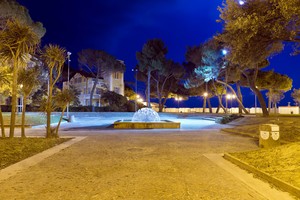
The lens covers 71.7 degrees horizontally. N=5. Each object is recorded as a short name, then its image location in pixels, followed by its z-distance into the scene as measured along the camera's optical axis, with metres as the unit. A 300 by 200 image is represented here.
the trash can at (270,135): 7.03
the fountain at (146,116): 17.96
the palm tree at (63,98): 9.94
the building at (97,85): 40.39
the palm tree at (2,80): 8.68
